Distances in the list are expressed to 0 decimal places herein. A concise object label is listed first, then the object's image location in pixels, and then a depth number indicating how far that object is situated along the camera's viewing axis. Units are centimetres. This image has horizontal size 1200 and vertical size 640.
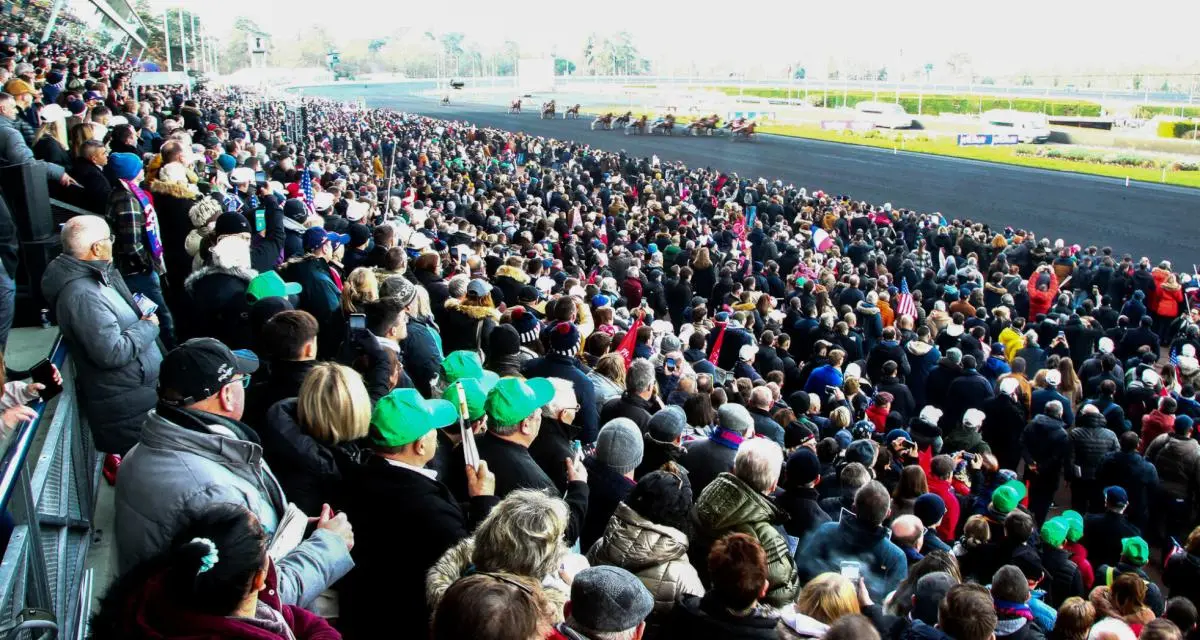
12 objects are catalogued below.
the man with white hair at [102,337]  396
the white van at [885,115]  5388
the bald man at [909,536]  430
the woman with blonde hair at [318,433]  333
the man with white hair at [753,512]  359
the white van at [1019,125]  4606
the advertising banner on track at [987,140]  4500
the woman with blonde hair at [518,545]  268
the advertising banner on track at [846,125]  5384
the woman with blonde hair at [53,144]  750
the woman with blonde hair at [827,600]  314
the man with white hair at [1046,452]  731
